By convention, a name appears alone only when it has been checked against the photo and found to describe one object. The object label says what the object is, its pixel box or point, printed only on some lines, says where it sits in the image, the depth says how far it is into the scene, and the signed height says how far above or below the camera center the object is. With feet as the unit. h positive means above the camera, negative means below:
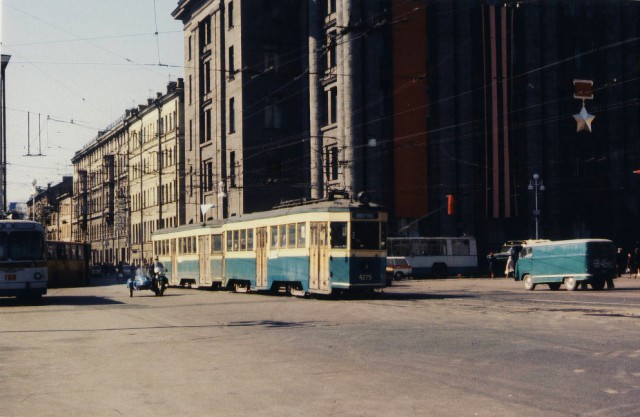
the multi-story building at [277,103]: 185.06 +35.25
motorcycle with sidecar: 119.03 -2.48
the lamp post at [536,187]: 186.60 +14.98
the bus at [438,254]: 186.29 +1.12
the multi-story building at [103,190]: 335.67 +29.34
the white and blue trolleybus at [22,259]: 95.35 +0.64
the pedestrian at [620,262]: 174.56 -1.00
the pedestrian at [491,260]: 186.19 -0.30
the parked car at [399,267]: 172.65 -1.30
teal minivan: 109.81 -0.79
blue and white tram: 95.25 +1.47
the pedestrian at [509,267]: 173.10 -1.66
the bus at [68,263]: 174.09 +0.27
